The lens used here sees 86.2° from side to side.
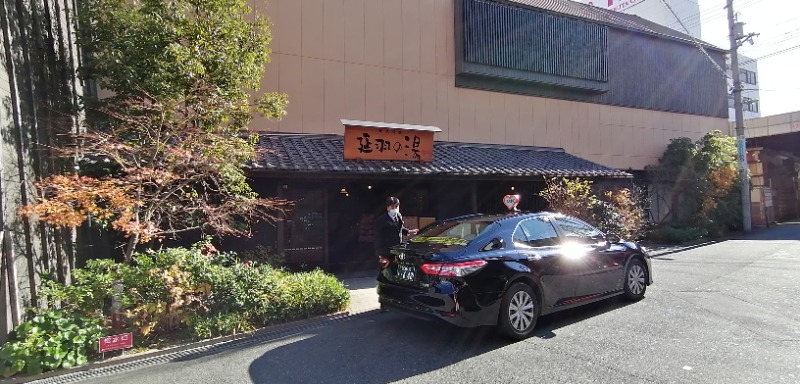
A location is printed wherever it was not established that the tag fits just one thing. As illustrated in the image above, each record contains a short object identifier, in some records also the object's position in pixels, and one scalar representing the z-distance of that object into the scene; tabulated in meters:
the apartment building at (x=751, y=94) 44.59
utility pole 15.86
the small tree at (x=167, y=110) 5.43
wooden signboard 10.00
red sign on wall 4.46
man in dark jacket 6.75
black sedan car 4.48
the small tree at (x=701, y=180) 15.84
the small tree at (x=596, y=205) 10.53
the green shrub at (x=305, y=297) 5.71
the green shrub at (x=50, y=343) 4.12
